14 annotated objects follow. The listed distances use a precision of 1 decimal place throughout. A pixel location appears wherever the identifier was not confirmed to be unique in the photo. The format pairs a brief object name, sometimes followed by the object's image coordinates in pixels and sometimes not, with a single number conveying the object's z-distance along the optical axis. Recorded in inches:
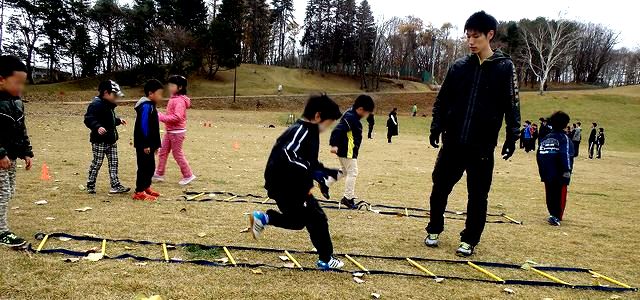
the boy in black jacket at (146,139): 288.7
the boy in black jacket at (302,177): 168.7
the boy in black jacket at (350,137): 287.0
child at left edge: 183.0
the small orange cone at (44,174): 335.9
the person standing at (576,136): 967.6
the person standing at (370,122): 1073.6
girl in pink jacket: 339.0
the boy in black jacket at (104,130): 284.0
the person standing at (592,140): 968.3
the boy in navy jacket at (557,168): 295.4
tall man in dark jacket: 205.8
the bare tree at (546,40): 2279.5
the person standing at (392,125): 1009.5
